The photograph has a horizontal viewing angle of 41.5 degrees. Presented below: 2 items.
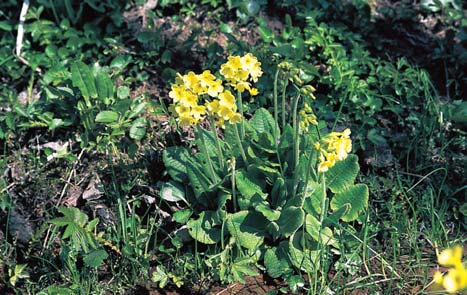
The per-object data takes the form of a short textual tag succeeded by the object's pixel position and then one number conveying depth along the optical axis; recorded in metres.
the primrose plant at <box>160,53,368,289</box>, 2.49
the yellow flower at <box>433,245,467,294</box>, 1.31
